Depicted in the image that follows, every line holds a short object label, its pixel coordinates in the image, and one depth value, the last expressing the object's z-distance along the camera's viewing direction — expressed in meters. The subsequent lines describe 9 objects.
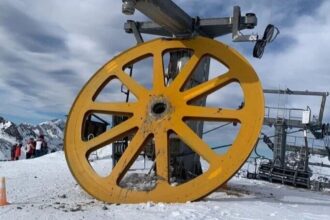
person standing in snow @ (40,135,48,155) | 28.93
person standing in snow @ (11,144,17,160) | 32.34
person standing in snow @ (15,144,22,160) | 31.10
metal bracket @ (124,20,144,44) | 15.28
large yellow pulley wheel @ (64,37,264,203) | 11.27
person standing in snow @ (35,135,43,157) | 28.27
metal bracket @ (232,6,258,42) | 12.97
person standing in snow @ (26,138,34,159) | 28.57
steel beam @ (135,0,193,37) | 11.33
